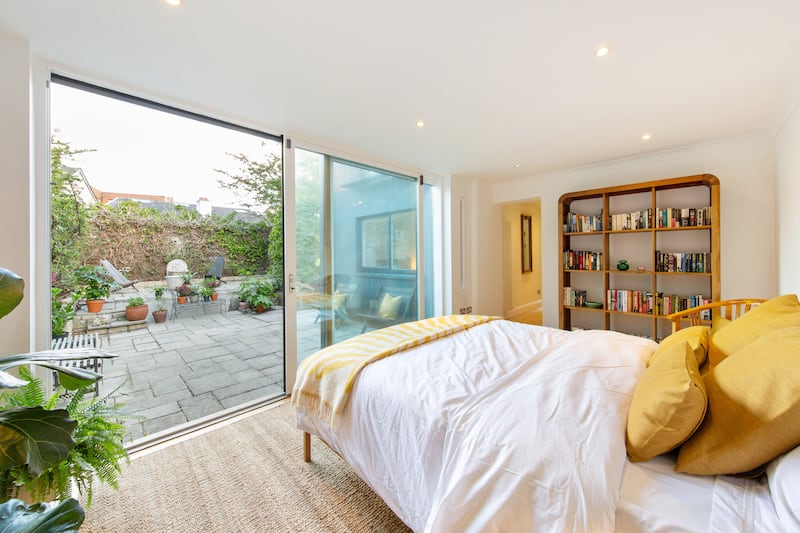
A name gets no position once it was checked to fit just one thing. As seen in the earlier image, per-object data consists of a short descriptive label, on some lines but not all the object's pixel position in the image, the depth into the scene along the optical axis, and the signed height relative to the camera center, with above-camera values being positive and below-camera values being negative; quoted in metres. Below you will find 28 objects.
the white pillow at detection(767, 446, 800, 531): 0.67 -0.50
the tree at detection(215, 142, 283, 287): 2.72 +0.67
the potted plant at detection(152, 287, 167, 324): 2.28 -0.29
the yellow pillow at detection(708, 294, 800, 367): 1.22 -0.25
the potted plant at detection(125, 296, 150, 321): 2.18 -0.27
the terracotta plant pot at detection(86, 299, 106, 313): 2.04 -0.23
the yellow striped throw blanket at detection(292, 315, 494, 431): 1.57 -0.53
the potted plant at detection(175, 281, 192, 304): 2.38 -0.16
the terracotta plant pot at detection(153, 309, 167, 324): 2.28 -0.34
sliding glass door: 3.07 +0.20
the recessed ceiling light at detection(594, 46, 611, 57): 1.74 +1.18
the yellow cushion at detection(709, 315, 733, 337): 1.66 -0.33
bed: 0.80 -0.57
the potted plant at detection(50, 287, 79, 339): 1.89 -0.26
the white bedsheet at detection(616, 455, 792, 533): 0.73 -0.60
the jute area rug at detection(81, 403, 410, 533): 1.50 -1.19
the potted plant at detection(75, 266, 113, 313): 2.00 -0.10
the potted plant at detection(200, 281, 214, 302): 2.49 -0.18
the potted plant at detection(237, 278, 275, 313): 2.70 -0.22
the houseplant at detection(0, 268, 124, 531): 0.75 -0.44
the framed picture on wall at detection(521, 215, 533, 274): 6.30 +0.40
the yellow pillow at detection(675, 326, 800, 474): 0.75 -0.38
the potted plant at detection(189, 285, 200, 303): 2.44 -0.20
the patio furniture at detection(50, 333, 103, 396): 1.91 -0.46
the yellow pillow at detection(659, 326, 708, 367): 1.32 -0.35
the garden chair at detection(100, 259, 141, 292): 2.07 -0.04
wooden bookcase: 3.27 +0.15
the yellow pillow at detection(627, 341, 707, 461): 0.87 -0.42
